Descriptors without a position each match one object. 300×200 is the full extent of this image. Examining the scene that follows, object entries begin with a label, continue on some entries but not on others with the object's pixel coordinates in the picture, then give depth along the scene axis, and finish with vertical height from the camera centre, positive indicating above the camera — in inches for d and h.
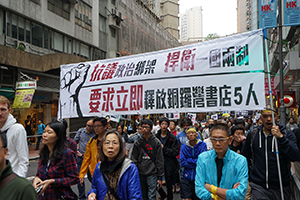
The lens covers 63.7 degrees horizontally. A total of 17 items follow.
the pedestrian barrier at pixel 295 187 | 155.2 -57.1
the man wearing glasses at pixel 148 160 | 189.9 -45.2
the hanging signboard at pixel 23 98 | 502.3 +13.1
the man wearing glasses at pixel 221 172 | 104.3 -31.0
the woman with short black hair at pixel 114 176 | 104.3 -31.9
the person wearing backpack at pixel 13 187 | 56.4 -19.6
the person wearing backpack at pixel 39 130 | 523.1 -59.3
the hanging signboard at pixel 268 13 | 243.0 +91.9
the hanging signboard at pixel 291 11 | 284.1 +110.1
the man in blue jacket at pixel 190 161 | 192.1 -47.1
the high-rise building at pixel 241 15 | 3806.4 +1437.2
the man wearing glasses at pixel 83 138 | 233.0 -33.3
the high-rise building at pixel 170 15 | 2529.5 +934.9
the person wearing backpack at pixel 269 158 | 130.3 -31.6
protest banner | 140.0 +15.5
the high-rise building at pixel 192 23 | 7322.8 +2457.3
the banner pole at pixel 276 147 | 124.0 -23.4
